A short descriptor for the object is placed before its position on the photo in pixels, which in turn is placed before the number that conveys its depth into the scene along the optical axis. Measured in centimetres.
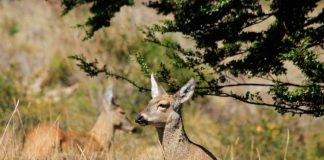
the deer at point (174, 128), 1652
